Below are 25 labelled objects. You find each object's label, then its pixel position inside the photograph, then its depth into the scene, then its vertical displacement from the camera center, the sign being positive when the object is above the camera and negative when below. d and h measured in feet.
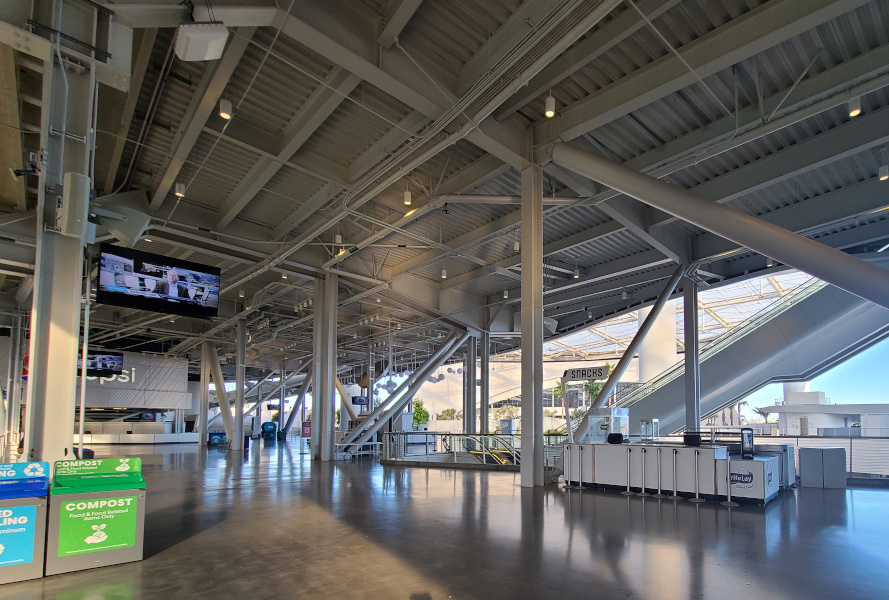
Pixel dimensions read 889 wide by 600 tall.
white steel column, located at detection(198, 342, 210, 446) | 121.70 -7.70
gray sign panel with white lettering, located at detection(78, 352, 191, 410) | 124.47 -5.91
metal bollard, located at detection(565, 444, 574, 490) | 39.45 -7.63
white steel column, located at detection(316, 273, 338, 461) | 65.67 -1.23
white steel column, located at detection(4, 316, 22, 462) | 78.59 -2.65
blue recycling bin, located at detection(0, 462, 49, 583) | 17.13 -5.15
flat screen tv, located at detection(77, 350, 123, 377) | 112.78 -0.79
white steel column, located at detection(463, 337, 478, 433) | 83.76 -4.80
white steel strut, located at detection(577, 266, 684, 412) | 56.90 +2.67
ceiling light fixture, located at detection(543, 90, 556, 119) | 32.19 +15.26
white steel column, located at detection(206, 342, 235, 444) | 102.12 -8.24
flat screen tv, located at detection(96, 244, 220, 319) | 42.01 +6.38
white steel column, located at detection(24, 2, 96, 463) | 21.61 +3.42
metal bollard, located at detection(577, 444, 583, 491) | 39.11 -7.93
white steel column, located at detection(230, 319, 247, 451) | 92.84 -3.73
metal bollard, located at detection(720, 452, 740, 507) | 32.32 -6.79
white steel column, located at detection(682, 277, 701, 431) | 59.67 -1.01
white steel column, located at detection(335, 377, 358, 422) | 89.92 -7.13
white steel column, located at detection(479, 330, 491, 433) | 81.87 -2.87
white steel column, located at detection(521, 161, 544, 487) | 39.42 +2.78
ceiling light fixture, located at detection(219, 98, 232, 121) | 33.81 +15.74
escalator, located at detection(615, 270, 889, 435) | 62.34 +1.93
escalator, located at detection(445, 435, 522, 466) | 61.36 -9.84
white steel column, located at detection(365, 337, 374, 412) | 116.92 -2.77
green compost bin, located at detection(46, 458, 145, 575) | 18.25 -5.40
